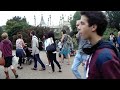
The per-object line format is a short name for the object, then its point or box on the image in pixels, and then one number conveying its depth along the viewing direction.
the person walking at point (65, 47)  3.03
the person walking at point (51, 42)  2.62
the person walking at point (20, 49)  2.97
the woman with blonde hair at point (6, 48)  2.25
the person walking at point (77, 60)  1.75
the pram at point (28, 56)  3.38
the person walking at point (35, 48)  2.88
